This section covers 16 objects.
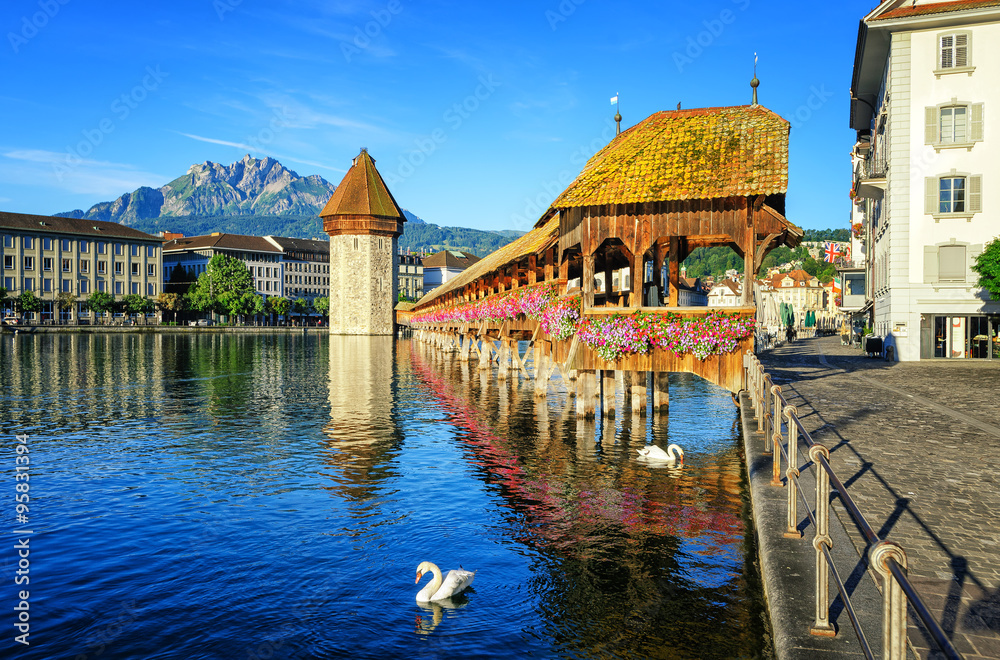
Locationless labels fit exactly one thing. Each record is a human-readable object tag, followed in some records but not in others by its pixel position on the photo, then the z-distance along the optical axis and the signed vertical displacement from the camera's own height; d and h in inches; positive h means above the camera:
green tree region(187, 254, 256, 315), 4943.4 +249.5
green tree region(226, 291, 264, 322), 4980.3 +149.2
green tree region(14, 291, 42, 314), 4261.8 +137.1
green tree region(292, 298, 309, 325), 6163.9 +162.4
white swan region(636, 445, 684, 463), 597.9 -101.9
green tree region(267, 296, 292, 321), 5723.4 +158.4
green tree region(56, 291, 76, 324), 4461.1 +160.7
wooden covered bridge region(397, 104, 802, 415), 621.6 +88.0
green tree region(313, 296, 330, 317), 6312.0 +182.2
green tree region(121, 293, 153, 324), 4744.1 +145.0
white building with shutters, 1246.3 +257.8
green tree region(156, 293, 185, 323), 4953.3 +158.0
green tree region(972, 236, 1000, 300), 1143.6 +86.8
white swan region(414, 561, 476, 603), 319.3 -109.8
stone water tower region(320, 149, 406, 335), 4335.6 +445.6
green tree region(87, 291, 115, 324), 4539.9 +148.2
